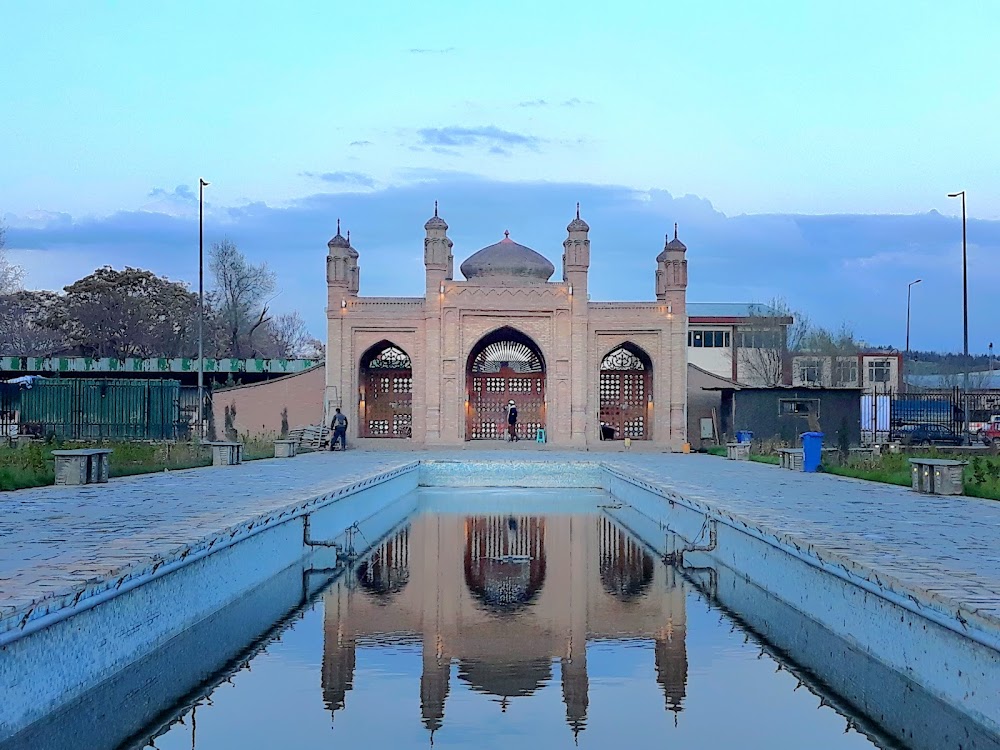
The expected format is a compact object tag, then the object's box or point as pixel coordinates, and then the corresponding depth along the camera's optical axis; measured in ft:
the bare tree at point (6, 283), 183.93
